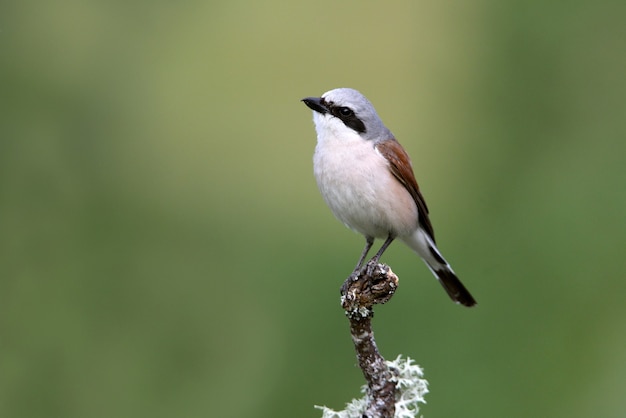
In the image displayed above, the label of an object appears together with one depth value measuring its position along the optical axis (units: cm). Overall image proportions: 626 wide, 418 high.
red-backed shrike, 684
